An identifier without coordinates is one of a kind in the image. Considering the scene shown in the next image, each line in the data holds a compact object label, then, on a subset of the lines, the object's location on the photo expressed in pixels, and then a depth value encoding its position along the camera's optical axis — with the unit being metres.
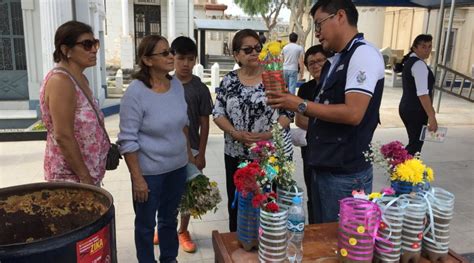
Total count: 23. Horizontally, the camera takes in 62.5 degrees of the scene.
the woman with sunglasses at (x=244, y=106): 2.75
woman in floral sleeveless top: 2.12
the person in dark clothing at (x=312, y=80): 3.13
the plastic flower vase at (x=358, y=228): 1.52
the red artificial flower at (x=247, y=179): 1.61
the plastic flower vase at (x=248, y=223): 1.73
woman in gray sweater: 2.36
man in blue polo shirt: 1.81
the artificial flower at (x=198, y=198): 2.86
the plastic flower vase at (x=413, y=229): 1.60
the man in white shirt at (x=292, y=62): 10.24
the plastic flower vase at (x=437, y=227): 1.65
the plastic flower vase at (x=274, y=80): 1.84
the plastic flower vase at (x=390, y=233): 1.56
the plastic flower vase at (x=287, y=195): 1.68
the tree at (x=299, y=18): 21.14
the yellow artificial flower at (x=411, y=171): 1.73
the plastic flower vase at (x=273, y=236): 1.54
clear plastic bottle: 1.64
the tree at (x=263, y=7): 30.25
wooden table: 1.70
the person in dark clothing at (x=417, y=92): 4.20
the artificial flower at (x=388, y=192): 1.73
